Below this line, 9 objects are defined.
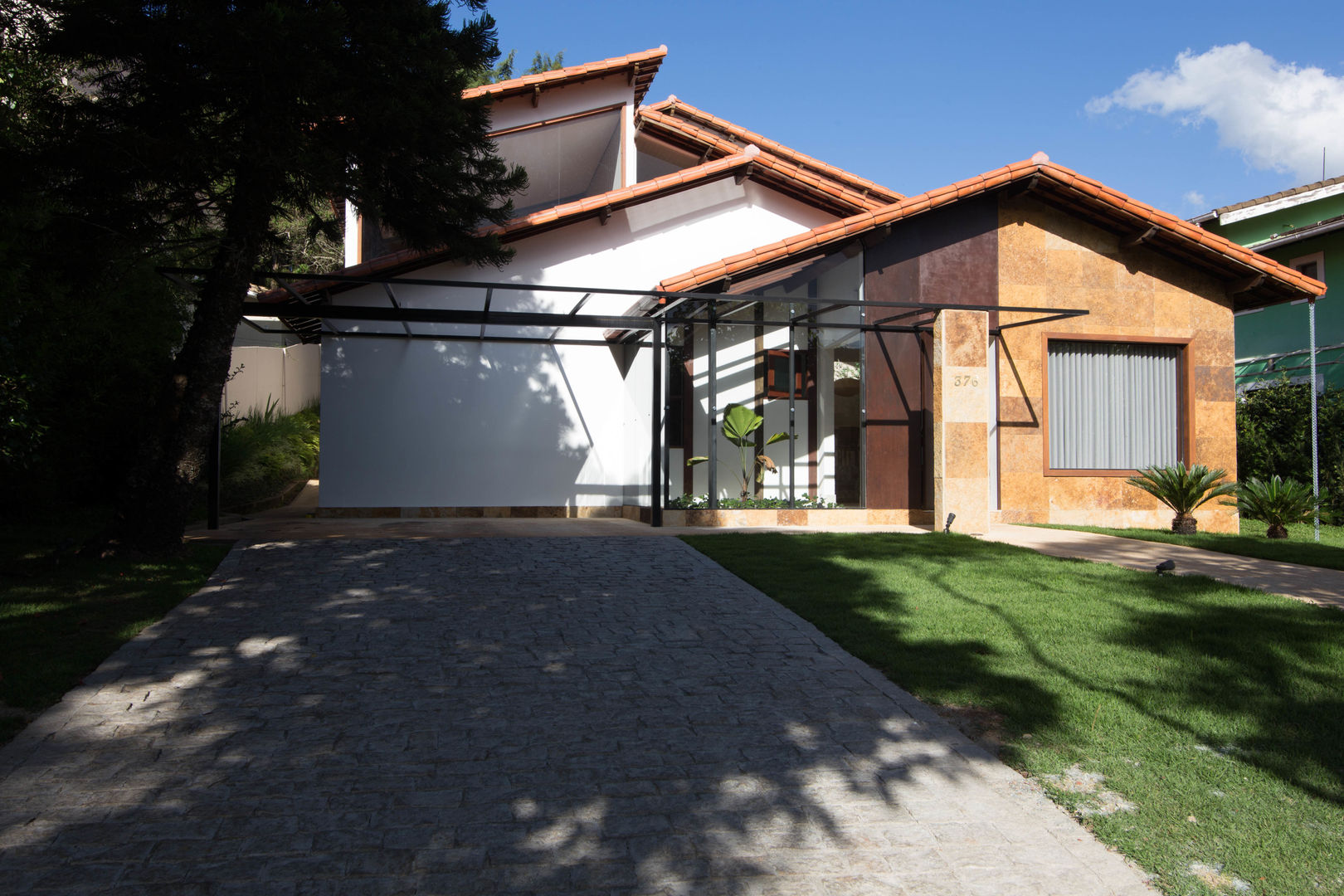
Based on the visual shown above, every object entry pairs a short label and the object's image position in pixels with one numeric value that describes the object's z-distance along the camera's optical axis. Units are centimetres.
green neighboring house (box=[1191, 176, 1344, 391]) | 1917
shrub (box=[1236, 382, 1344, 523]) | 1639
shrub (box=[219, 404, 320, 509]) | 1460
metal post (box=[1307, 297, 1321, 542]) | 1214
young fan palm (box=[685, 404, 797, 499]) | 1411
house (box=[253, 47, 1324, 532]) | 1357
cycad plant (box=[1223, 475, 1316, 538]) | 1259
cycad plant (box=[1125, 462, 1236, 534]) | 1251
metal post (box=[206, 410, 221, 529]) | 1147
